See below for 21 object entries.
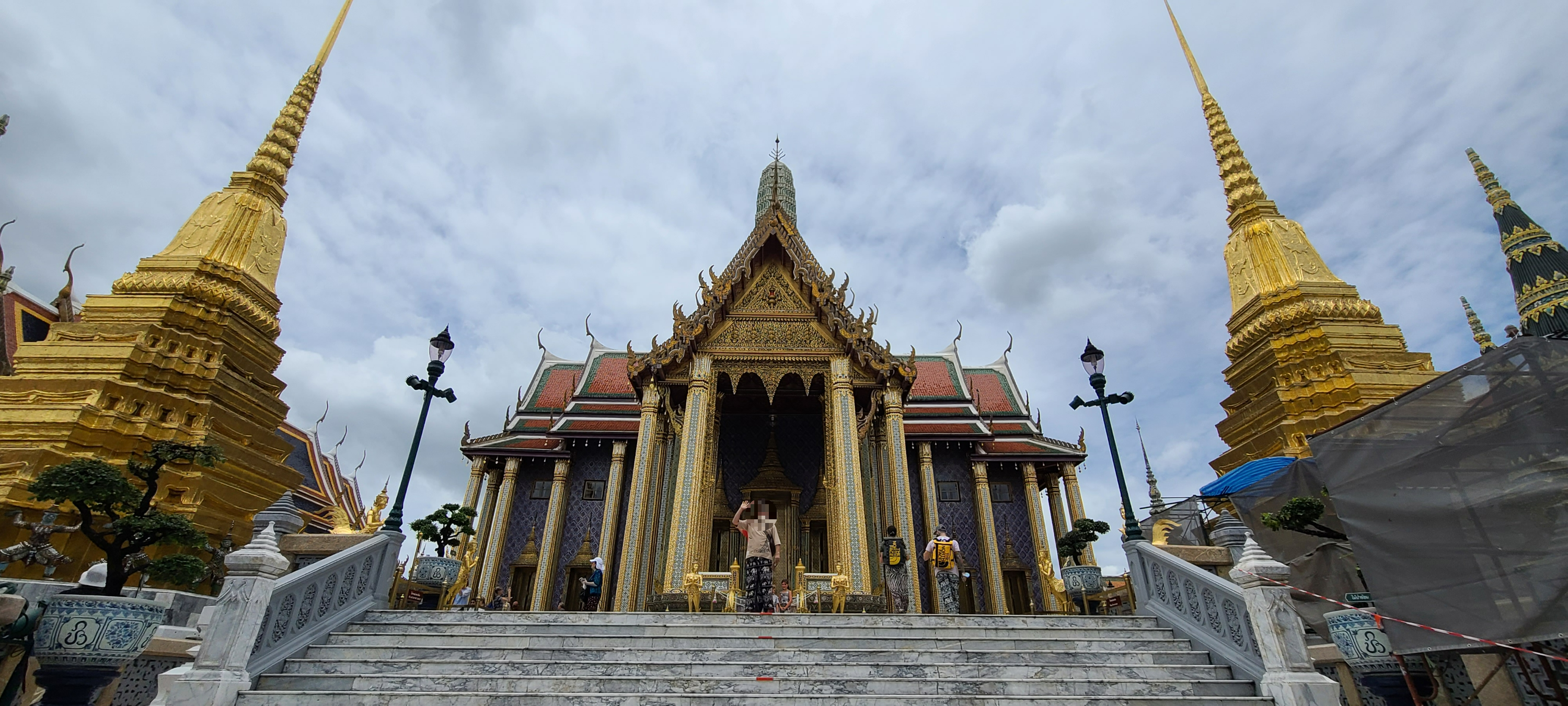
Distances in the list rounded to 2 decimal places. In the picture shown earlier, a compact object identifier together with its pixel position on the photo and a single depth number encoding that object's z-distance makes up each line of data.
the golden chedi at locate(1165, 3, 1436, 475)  12.75
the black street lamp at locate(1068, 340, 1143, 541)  7.81
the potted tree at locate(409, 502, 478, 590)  10.73
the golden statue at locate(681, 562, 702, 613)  8.86
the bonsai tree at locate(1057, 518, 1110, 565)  11.57
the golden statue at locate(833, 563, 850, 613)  8.77
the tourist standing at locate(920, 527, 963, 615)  9.23
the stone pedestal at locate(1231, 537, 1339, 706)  4.48
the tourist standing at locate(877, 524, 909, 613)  9.55
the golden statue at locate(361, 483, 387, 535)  8.41
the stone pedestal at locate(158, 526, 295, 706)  4.40
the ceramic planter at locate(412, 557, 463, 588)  9.11
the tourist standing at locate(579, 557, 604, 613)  10.51
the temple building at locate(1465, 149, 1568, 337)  12.01
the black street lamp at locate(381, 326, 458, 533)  7.28
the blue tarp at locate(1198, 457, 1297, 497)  10.11
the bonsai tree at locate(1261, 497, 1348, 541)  7.03
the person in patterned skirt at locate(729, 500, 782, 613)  8.03
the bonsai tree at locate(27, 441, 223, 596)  5.34
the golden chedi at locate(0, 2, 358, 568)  10.32
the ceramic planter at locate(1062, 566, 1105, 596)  9.46
